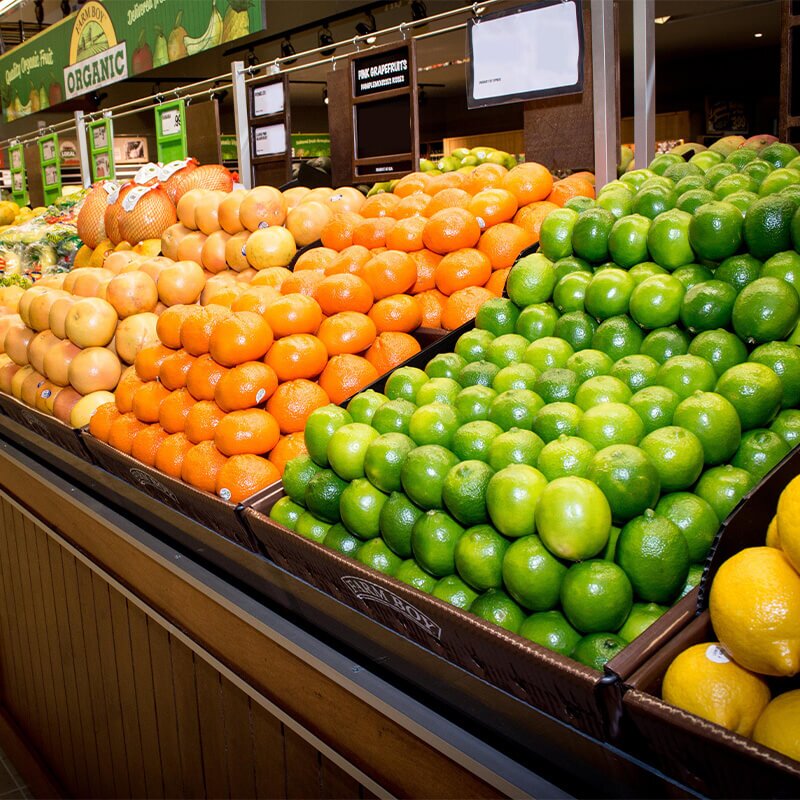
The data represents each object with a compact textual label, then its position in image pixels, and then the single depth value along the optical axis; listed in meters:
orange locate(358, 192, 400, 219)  2.76
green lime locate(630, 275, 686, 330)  1.49
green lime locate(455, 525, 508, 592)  1.13
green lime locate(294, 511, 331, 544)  1.45
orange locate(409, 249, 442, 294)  2.33
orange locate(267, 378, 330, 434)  1.87
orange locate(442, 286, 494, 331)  2.13
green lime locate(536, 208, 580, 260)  1.86
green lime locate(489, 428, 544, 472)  1.22
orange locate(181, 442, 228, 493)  1.78
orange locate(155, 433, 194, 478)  1.91
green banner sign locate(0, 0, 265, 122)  5.59
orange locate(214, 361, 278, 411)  1.85
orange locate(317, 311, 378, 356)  2.01
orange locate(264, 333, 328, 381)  1.91
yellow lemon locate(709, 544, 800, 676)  0.82
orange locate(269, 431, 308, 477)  1.82
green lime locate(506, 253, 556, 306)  1.80
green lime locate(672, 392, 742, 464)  1.17
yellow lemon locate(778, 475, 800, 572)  0.82
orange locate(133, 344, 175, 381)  2.28
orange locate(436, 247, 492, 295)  2.23
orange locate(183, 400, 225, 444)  1.91
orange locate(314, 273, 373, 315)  2.09
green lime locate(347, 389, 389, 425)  1.57
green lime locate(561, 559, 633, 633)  1.01
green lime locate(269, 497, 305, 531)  1.52
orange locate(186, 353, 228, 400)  1.96
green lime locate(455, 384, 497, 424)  1.43
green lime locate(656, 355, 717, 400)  1.29
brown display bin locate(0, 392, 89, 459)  2.35
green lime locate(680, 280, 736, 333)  1.41
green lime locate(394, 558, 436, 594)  1.24
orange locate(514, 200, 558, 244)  2.36
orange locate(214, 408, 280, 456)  1.80
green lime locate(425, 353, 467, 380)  1.68
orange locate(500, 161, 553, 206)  2.44
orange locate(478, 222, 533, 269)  2.29
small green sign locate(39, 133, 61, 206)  6.83
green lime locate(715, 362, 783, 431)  1.21
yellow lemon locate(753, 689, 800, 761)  0.77
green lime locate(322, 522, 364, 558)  1.38
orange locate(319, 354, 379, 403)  1.92
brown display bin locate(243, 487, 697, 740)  0.89
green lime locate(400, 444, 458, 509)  1.25
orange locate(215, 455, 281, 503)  1.71
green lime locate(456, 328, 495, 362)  1.73
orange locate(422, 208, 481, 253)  2.28
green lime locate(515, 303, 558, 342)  1.70
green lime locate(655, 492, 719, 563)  1.10
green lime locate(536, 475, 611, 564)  1.02
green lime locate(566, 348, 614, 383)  1.44
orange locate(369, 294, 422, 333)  2.13
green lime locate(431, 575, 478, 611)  1.17
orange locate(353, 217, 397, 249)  2.51
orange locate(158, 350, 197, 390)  2.11
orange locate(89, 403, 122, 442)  2.27
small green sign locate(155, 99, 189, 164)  5.21
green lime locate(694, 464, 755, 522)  1.15
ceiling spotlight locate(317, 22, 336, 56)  8.41
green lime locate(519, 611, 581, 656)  1.04
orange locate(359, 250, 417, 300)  2.19
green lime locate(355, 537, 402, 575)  1.30
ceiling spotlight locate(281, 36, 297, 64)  8.44
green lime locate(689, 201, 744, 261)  1.50
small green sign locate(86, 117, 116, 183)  6.03
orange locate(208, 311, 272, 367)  1.89
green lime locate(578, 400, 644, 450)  1.20
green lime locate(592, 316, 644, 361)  1.52
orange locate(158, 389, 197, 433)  2.01
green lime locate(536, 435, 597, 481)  1.15
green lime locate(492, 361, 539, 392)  1.47
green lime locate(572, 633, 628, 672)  1.00
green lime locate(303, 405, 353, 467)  1.51
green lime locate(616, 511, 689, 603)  1.03
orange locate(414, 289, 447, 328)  2.25
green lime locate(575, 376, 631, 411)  1.30
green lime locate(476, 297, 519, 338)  1.80
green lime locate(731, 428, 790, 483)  1.20
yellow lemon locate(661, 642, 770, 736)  0.85
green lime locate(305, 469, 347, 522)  1.44
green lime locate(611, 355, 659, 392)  1.37
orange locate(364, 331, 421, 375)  2.03
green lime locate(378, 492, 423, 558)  1.28
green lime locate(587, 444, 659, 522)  1.07
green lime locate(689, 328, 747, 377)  1.35
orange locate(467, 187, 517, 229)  2.38
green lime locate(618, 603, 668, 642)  1.03
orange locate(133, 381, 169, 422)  2.13
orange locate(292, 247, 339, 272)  2.53
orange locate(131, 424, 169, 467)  2.01
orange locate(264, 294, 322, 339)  1.98
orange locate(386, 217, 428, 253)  2.41
